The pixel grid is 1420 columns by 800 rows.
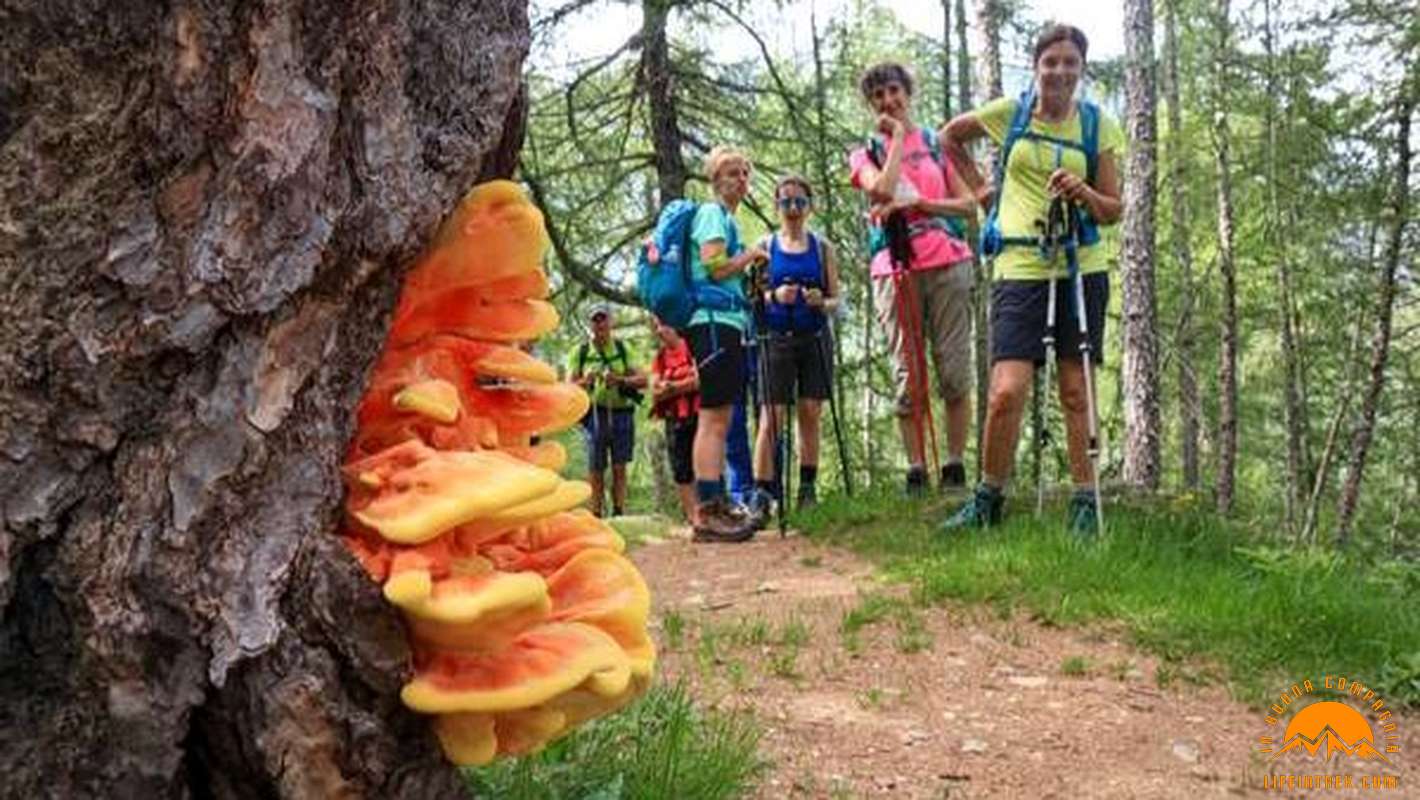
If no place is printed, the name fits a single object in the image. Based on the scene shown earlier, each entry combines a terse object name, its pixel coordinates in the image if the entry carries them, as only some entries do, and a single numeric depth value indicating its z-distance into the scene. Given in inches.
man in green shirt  447.8
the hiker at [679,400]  368.2
